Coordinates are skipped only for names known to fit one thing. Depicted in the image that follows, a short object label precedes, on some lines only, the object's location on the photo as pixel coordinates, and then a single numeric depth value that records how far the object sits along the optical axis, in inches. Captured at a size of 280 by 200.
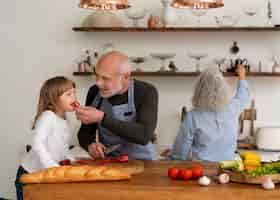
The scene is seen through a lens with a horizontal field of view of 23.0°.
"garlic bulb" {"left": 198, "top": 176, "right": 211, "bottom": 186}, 113.6
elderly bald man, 142.8
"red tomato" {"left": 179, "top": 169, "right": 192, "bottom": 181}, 120.1
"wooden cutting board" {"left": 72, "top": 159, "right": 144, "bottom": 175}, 127.4
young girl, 131.3
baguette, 116.8
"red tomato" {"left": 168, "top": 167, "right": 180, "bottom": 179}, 121.2
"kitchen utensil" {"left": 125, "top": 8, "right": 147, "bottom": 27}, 237.4
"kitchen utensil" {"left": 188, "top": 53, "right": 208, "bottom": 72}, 235.8
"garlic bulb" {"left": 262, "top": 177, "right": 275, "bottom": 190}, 110.1
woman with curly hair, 168.8
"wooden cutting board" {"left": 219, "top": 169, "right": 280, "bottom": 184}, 113.2
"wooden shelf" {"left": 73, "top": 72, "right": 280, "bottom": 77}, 233.6
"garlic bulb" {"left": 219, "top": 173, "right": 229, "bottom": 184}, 115.5
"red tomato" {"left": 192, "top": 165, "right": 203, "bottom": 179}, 121.4
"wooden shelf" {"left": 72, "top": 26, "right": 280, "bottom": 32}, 232.2
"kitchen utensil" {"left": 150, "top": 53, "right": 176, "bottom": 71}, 236.0
